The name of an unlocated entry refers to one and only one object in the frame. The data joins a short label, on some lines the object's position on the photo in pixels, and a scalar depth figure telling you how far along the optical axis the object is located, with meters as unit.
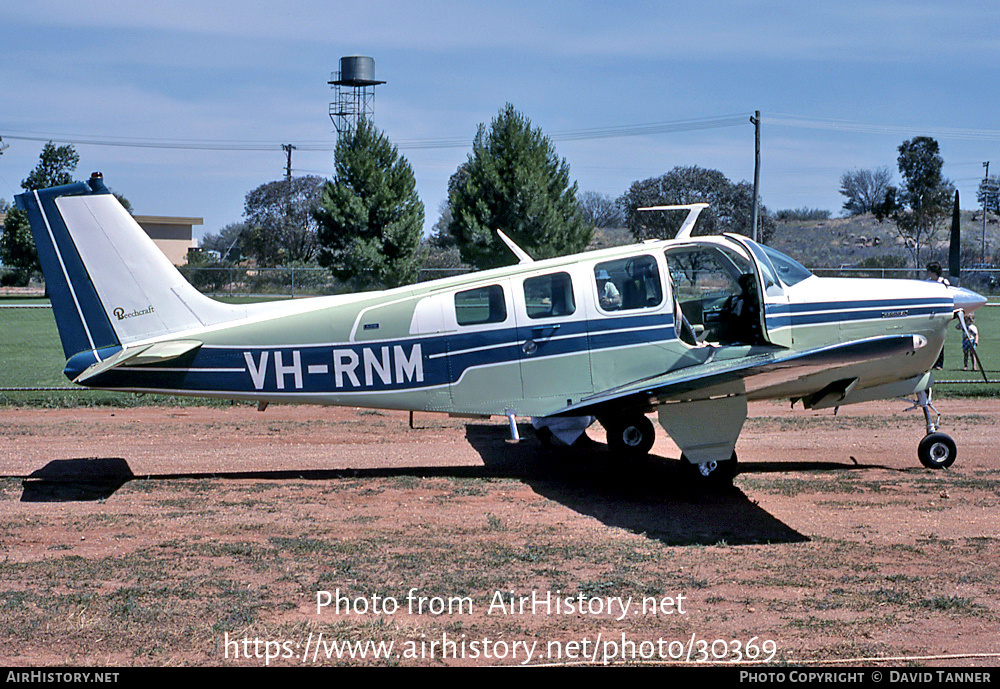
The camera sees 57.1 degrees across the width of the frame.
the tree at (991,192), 88.94
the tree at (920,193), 76.25
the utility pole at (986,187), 84.91
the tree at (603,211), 86.06
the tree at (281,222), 77.06
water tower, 69.50
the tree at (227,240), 82.25
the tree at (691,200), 59.56
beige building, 85.69
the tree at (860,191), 100.21
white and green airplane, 9.70
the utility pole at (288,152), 86.12
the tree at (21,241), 51.78
